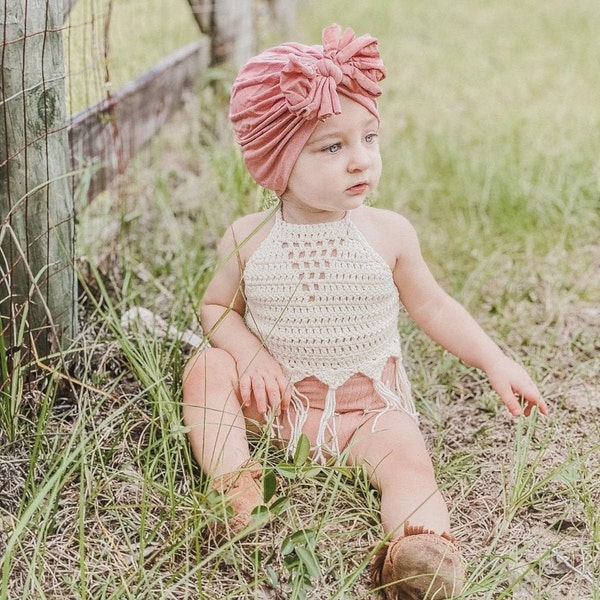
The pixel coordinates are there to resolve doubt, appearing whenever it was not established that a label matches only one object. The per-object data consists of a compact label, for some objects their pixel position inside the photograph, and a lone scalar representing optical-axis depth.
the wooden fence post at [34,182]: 1.64
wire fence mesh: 1.64
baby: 1.59
